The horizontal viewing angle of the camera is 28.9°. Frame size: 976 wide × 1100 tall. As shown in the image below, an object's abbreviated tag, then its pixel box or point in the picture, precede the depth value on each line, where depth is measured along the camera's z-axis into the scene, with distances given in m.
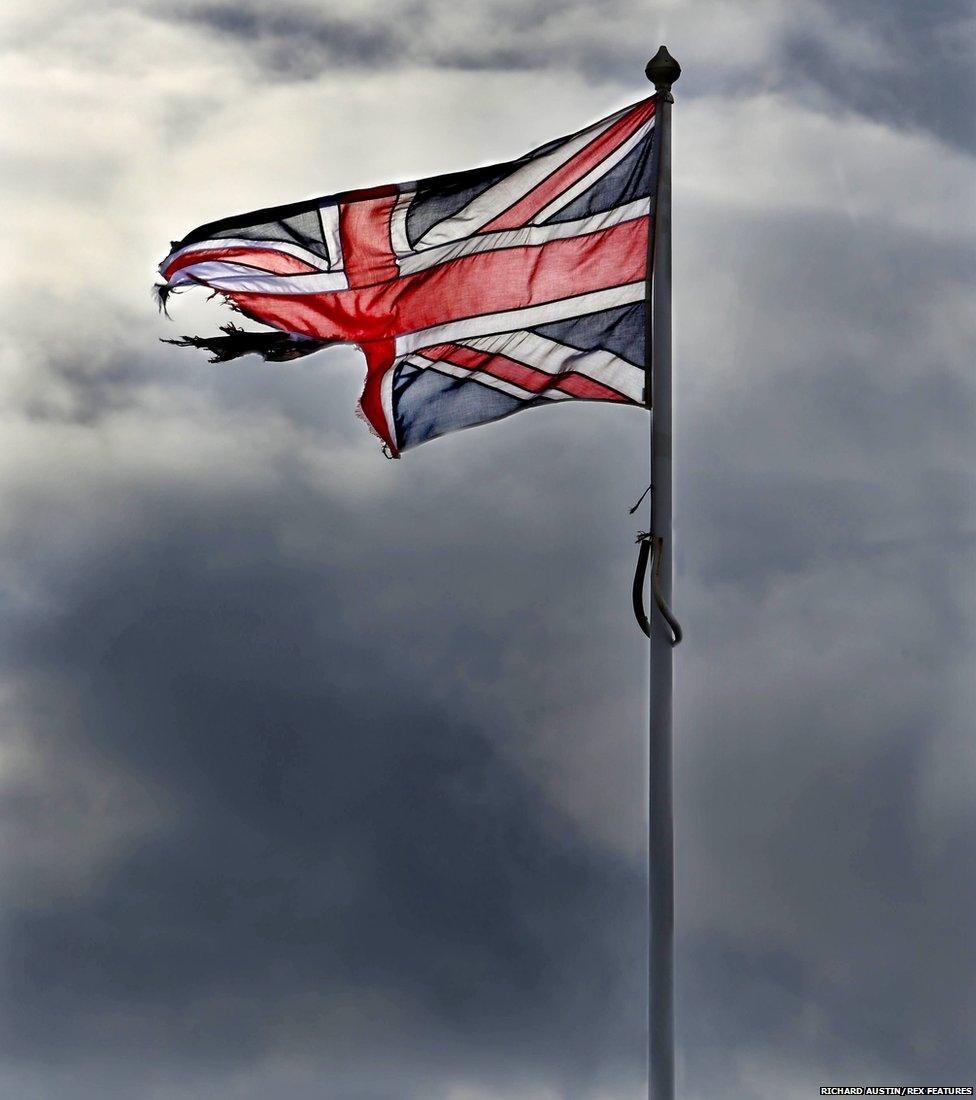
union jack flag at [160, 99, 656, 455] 23.56
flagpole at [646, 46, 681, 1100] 20.52
